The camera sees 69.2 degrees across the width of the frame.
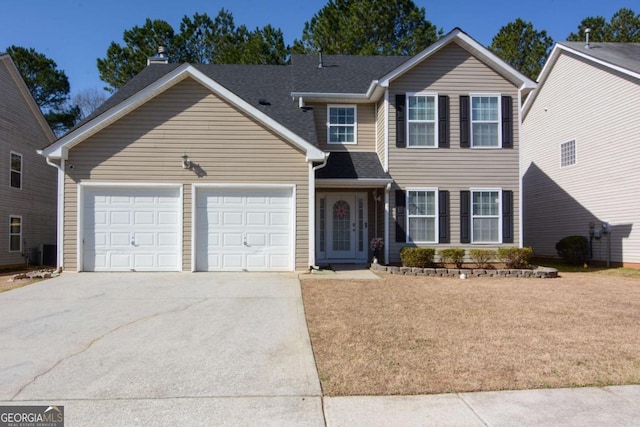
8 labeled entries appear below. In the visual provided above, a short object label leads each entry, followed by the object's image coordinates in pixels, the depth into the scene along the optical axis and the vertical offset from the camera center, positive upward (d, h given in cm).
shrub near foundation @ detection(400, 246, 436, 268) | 1225 -86
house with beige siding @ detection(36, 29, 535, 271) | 1168 +160
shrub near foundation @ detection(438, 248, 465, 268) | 1246 -84
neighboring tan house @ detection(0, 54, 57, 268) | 1578 +163
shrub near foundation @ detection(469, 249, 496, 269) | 1265 -89
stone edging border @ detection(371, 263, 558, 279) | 1192 -124
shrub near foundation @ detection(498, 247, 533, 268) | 1259 -87
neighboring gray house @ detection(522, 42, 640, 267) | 1409 +256
